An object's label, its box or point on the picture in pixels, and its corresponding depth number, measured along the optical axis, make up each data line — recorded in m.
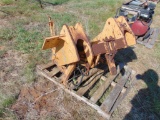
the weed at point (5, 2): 5.84
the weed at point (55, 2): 6.54
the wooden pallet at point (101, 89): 2.97
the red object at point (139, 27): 4.85
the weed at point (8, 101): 2.85
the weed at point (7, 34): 4.29
